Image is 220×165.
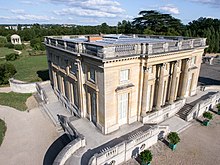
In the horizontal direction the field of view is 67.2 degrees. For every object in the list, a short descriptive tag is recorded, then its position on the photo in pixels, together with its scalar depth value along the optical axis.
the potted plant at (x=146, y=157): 13.93
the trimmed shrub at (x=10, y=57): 64.40
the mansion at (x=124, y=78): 15.16
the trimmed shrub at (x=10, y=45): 94.11
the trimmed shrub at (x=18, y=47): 89.94
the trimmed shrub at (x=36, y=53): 77.88
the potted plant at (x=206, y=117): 20.11
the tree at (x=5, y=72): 36.06
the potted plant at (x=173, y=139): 16.02
